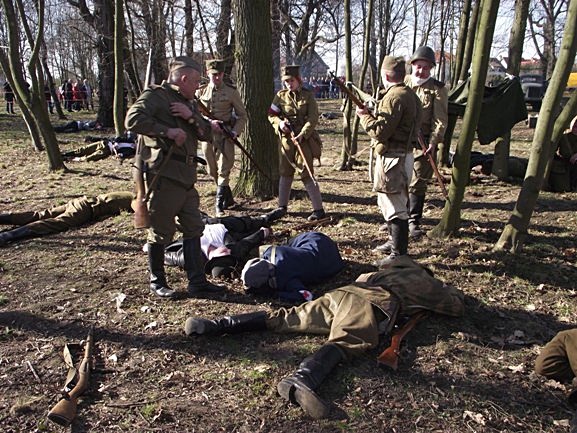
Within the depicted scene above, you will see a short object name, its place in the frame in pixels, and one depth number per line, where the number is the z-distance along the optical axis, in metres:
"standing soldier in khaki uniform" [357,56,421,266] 5.02
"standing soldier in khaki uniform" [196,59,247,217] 6.82
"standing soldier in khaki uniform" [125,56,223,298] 4.35
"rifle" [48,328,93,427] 2.98
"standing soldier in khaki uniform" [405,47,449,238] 6.23
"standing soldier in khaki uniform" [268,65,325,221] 6.53
